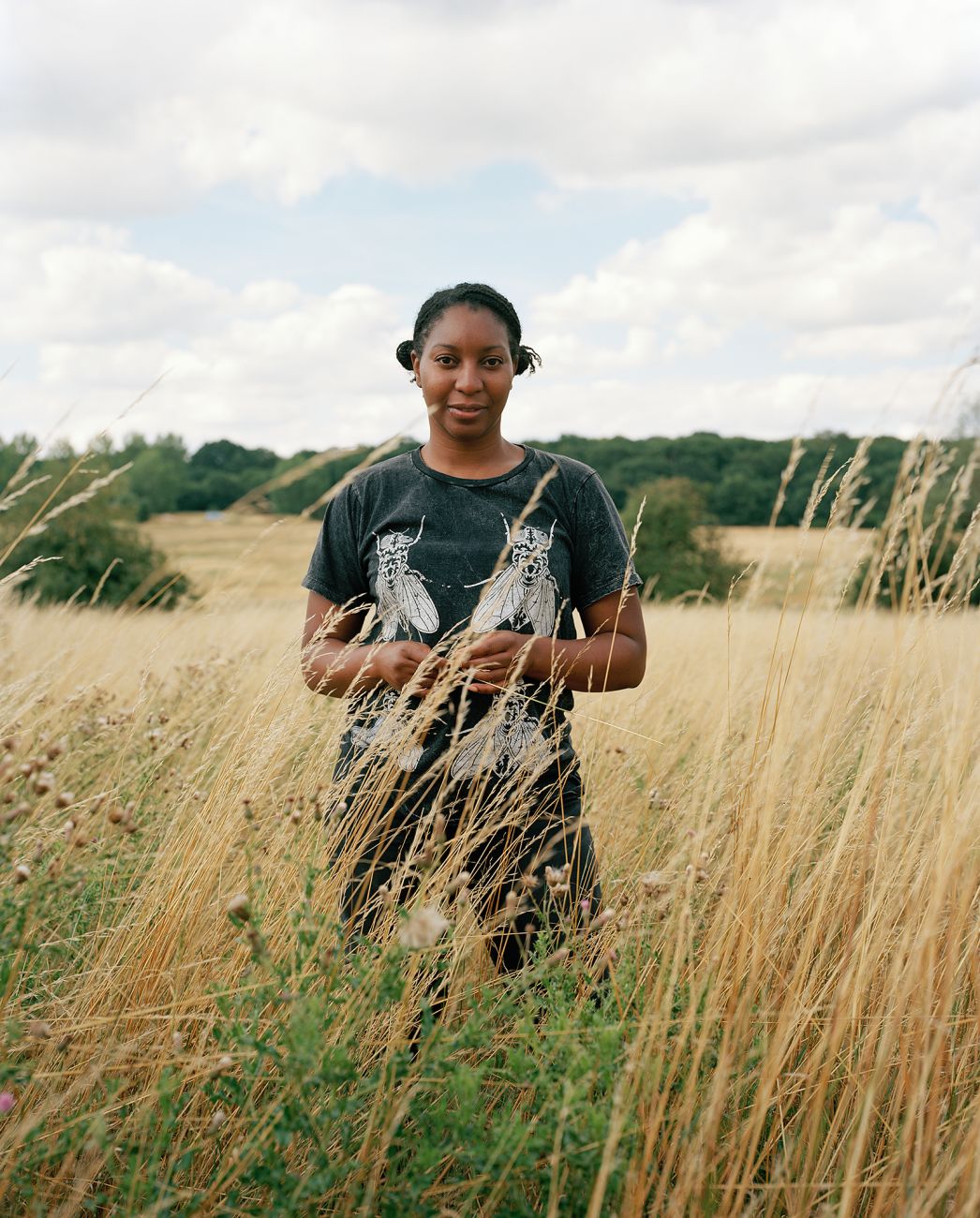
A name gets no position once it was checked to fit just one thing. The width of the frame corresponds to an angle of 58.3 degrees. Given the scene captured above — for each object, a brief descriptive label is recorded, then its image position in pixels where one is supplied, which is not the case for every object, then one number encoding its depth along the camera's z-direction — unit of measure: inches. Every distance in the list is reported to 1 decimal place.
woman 81.5
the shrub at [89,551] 540.7
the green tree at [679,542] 756.6
